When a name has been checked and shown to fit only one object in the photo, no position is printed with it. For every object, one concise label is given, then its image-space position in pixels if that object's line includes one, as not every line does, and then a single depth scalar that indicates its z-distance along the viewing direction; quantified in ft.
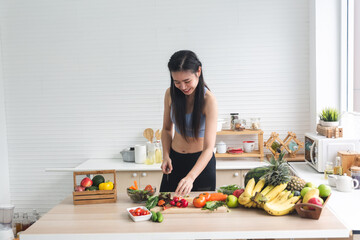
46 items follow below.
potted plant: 11.64
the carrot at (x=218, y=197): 7.72
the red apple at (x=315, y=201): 6.77
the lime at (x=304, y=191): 7.35
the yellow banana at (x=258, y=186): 7.45
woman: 8.04
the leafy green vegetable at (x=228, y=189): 8.04
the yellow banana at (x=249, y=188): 7.25
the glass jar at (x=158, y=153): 13.57
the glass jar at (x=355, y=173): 9.64
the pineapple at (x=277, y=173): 7.57
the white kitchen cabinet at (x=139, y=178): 13.05
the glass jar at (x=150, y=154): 13.45
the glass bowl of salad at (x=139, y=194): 7.85
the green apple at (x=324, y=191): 7.52
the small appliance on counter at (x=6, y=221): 12.36
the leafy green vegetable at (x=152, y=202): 7.41
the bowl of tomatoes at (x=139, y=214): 6.84
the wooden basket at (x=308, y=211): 6.59
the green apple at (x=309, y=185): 7.68
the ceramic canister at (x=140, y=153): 13.55
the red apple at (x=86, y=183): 8.11
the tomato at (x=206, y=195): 7.60
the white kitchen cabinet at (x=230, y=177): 12.94
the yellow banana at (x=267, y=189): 7.41
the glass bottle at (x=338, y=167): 10.20
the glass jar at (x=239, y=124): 13.66
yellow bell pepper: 8.04
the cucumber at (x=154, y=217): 6.82
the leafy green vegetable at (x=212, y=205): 7.23
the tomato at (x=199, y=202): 7.37
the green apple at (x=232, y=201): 7.36
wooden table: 6.24
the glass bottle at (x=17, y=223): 14.14
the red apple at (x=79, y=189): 7.93
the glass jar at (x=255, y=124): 13.85
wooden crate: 7.90
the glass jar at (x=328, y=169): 10.61
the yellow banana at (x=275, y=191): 7.29
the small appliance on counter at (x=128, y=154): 13.93
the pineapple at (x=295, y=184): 7.61
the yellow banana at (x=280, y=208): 6.84
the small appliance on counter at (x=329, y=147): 11.11
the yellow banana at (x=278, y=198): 7.20
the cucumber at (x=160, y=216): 6.78
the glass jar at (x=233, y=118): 13.87
